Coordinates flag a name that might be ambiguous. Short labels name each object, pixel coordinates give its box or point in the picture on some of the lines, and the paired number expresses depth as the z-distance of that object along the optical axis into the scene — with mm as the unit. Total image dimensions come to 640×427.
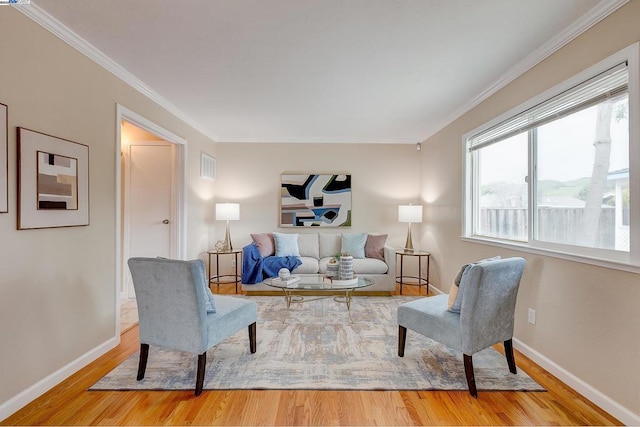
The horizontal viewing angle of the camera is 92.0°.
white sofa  4301
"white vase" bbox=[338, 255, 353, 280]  3420
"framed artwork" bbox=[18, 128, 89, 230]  1881
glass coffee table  3200
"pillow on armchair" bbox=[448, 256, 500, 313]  2123
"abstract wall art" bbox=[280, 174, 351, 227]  5234
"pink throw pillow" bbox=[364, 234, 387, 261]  4656
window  1861
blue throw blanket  4223
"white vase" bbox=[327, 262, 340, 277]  3584
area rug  2088
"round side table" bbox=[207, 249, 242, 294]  4559
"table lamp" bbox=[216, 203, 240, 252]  4723
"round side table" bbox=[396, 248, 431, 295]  4559
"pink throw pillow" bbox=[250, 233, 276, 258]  4574
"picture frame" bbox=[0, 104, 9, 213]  1748
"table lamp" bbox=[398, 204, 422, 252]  4734
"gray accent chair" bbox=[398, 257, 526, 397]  1962
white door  4133
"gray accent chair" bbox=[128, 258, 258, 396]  1943
